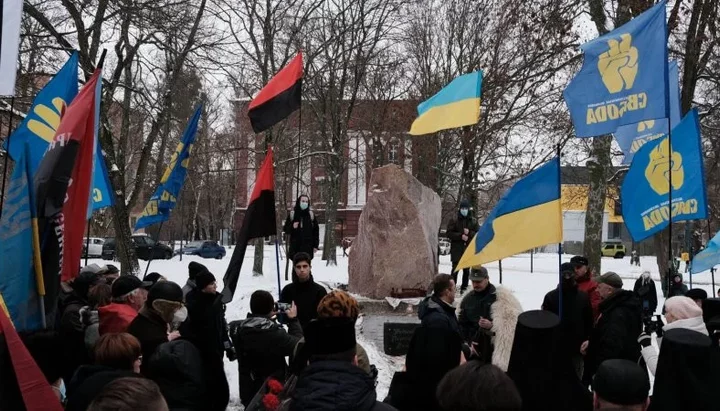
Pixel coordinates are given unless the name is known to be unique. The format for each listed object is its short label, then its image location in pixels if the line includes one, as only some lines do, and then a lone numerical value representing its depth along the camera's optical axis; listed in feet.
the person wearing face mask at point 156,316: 14.46
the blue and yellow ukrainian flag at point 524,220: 17.43
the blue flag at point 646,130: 29.73
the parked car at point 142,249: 106.63
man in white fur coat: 19.08
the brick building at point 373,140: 91.86
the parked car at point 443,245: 149.75
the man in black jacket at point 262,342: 15.64
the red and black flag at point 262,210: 21.94
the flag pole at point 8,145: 22.77
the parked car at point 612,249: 167.22
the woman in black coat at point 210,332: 14.87
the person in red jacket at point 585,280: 22.03
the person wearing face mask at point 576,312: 19.20
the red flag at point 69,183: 14.56
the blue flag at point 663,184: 22.89
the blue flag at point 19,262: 13.20
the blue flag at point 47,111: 22.04
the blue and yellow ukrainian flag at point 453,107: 28.71
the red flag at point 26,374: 10.21
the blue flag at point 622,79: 21.09
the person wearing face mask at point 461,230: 42.55
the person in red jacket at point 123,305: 15.29
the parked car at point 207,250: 128.36
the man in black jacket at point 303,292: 21.02
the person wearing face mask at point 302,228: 40.42
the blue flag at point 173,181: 29.66
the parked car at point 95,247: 113.51
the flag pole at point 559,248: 16.48
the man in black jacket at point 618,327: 16.81
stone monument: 37.37
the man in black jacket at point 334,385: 9.08
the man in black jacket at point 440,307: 13.82
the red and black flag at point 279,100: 28.19
